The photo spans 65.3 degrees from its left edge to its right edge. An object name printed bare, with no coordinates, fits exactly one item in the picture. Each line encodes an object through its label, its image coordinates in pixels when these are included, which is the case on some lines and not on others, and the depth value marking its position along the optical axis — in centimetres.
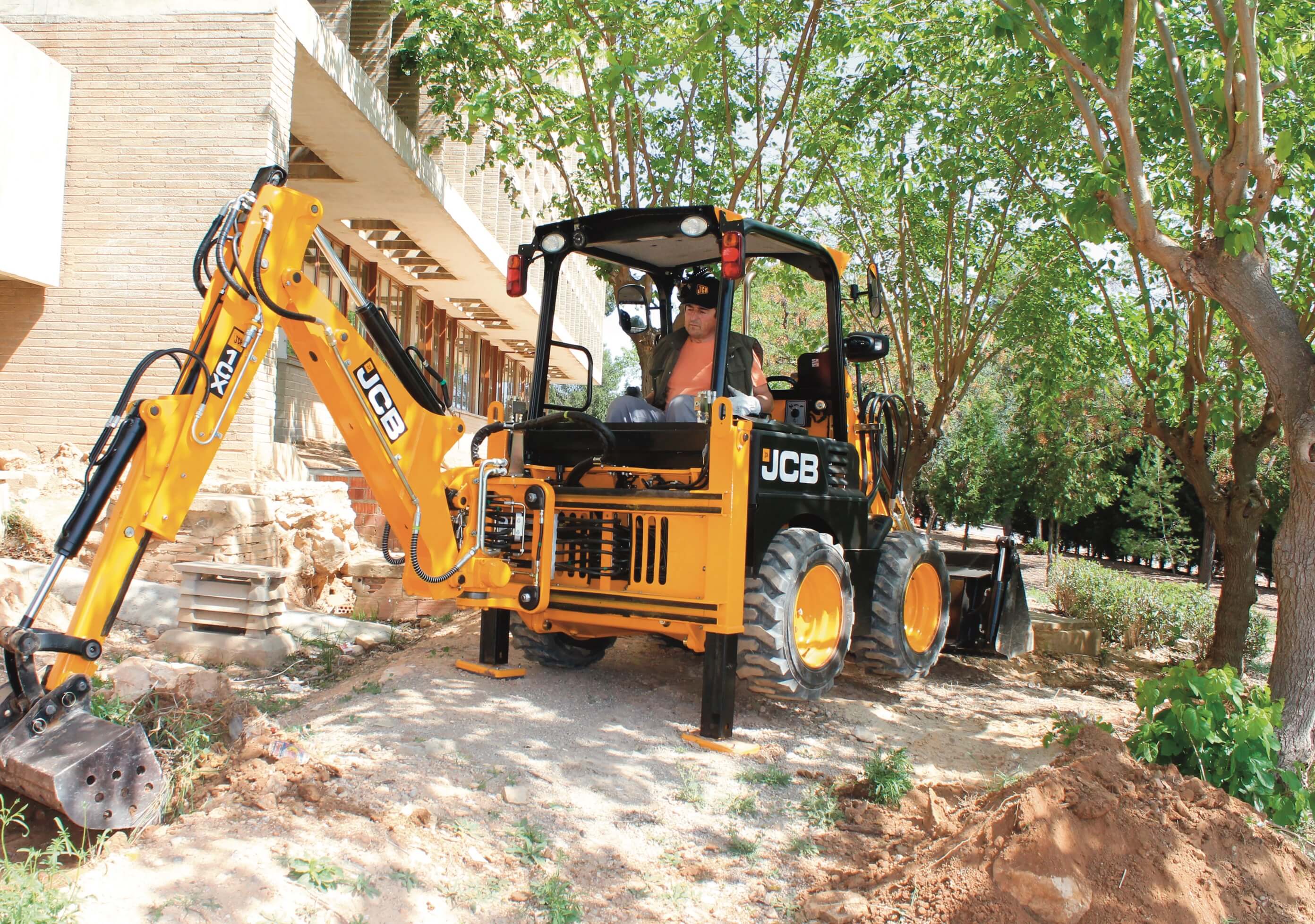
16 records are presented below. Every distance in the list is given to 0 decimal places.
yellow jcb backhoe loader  393
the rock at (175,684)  473
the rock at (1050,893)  354
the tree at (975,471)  2281
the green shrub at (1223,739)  457
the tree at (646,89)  901
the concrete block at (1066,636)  1084
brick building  1039
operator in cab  605
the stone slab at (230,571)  743
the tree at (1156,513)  2134
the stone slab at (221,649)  724
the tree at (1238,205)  548
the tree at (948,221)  1109
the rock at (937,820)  436
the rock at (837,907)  374
